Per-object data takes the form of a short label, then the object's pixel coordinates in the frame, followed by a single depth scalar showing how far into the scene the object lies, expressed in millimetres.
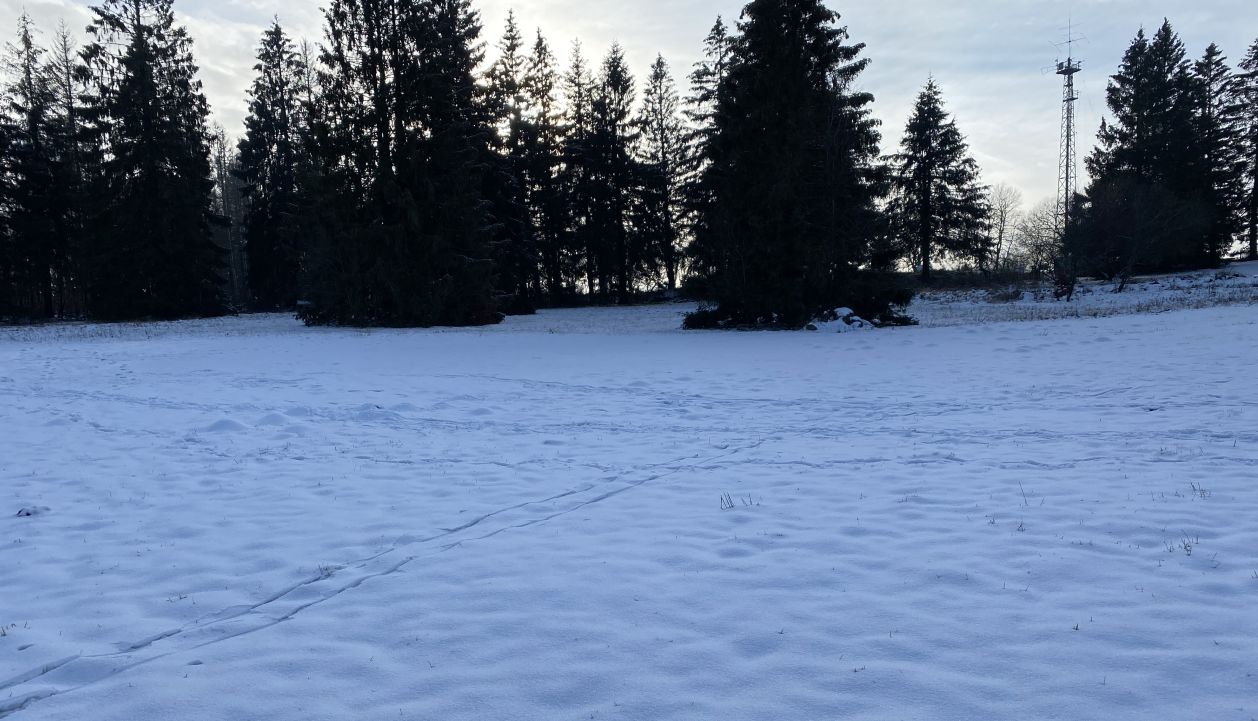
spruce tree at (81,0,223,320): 32938
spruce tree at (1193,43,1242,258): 39938
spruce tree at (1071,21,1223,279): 33281
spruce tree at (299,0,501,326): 26844
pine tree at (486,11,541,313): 37656
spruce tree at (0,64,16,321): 32281
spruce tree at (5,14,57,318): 33812
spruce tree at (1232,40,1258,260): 42188
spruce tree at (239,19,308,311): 41594
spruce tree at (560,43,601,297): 43000
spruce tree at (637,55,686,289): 44281
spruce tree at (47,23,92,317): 35219
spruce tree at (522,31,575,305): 43031
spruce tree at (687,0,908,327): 22078
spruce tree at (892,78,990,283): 44750
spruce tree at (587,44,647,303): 43062
